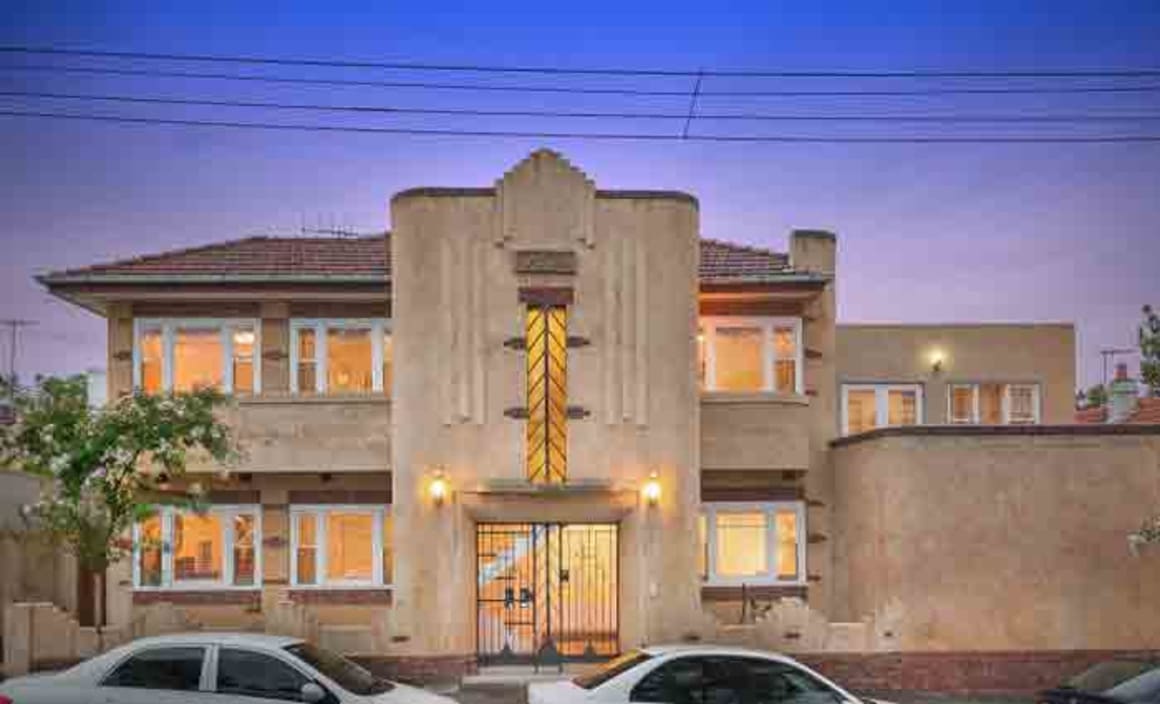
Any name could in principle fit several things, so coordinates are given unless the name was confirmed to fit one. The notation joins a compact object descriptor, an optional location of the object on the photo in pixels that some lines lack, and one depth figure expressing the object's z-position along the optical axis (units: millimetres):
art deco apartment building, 18500
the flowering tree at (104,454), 16344
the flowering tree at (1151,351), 18266
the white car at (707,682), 12406
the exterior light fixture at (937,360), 25500
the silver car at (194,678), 12141
